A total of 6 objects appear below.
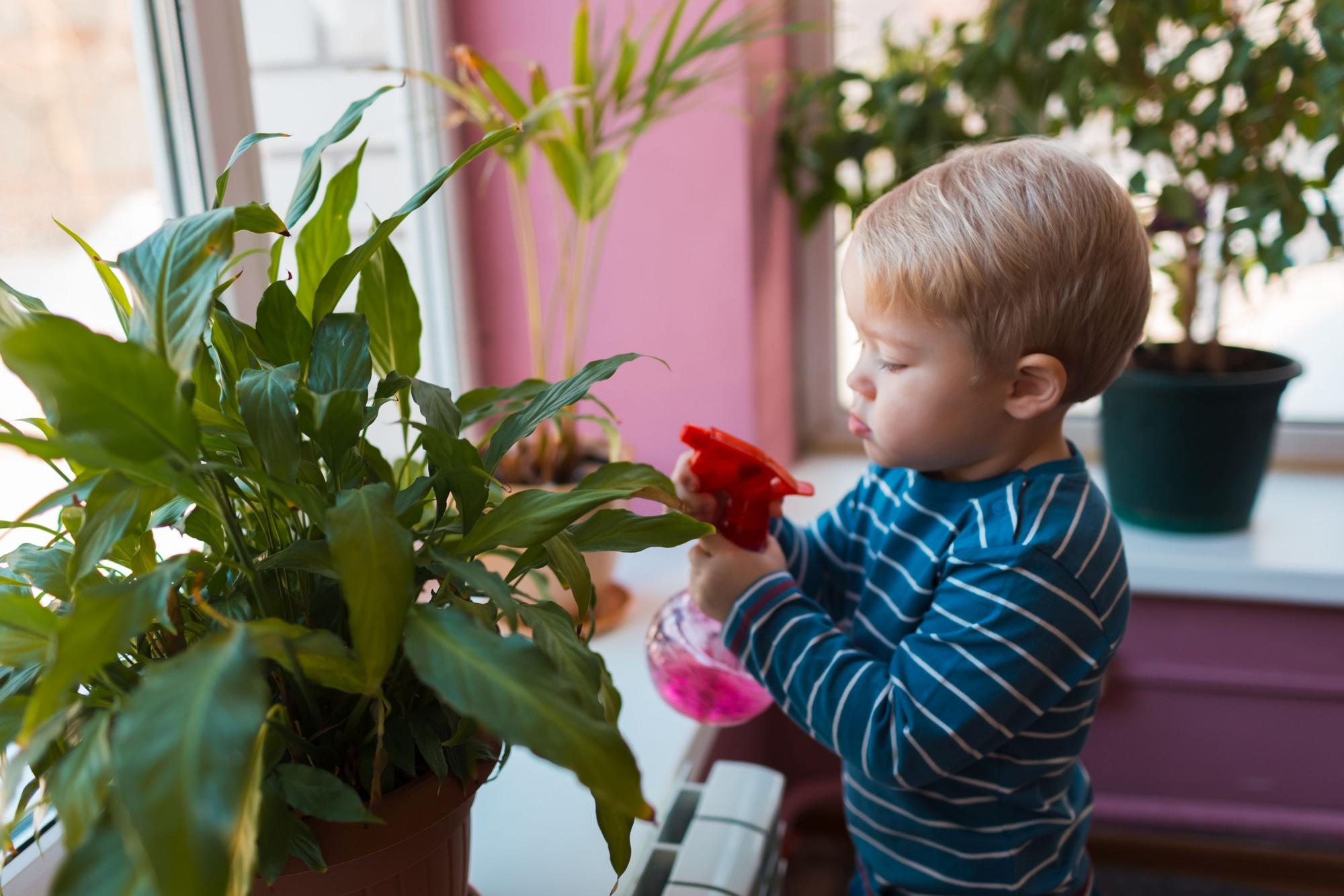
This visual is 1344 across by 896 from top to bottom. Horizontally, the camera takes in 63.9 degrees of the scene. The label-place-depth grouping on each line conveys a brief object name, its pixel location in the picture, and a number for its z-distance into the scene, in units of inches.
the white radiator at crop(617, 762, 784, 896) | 39.8
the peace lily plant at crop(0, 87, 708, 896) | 17.6
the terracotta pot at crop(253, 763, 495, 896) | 24.0
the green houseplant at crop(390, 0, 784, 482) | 49.7
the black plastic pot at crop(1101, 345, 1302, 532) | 57.4
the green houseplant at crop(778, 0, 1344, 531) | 54.4
